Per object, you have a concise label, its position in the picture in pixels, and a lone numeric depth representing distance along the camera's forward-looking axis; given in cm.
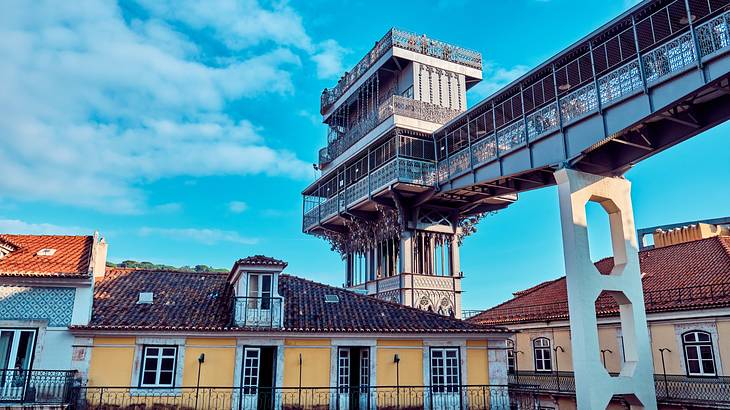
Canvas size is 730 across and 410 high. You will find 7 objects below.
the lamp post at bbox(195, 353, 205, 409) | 1650
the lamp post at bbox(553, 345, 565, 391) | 2657
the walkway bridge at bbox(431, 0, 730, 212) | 1642
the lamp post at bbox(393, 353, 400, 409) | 1780
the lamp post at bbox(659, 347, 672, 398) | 2191
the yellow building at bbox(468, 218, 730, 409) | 2080
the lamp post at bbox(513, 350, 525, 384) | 2880
